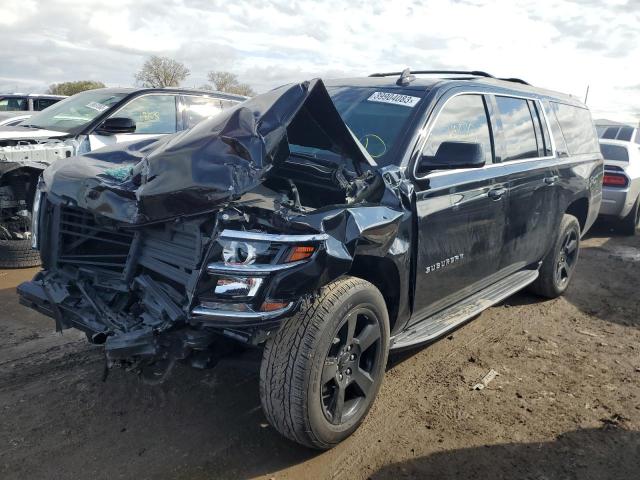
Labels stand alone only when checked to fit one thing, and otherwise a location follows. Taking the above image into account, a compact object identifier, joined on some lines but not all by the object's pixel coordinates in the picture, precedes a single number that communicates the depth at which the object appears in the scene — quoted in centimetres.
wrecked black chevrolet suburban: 255
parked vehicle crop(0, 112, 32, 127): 768
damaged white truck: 565
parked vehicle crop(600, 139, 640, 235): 873
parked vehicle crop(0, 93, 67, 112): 1195
